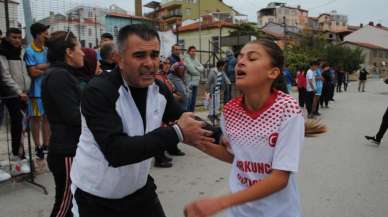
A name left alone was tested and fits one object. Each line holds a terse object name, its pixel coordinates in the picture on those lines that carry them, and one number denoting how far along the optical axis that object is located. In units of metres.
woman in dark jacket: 2.68
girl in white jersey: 1.69
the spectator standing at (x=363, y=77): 23.34
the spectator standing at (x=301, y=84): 12.09
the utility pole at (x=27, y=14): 6.61
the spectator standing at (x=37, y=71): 5.50
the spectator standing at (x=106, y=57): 4.20
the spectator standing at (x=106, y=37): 5.57
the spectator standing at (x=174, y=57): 7.89
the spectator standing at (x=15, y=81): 5.14
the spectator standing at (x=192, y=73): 8.96
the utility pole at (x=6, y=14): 6.73
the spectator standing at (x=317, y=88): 11.70
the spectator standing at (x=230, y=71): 11.50
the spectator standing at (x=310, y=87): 11.59
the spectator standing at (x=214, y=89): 9.19
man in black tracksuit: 1.68
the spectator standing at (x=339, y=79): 23.67
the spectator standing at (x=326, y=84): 13.78
